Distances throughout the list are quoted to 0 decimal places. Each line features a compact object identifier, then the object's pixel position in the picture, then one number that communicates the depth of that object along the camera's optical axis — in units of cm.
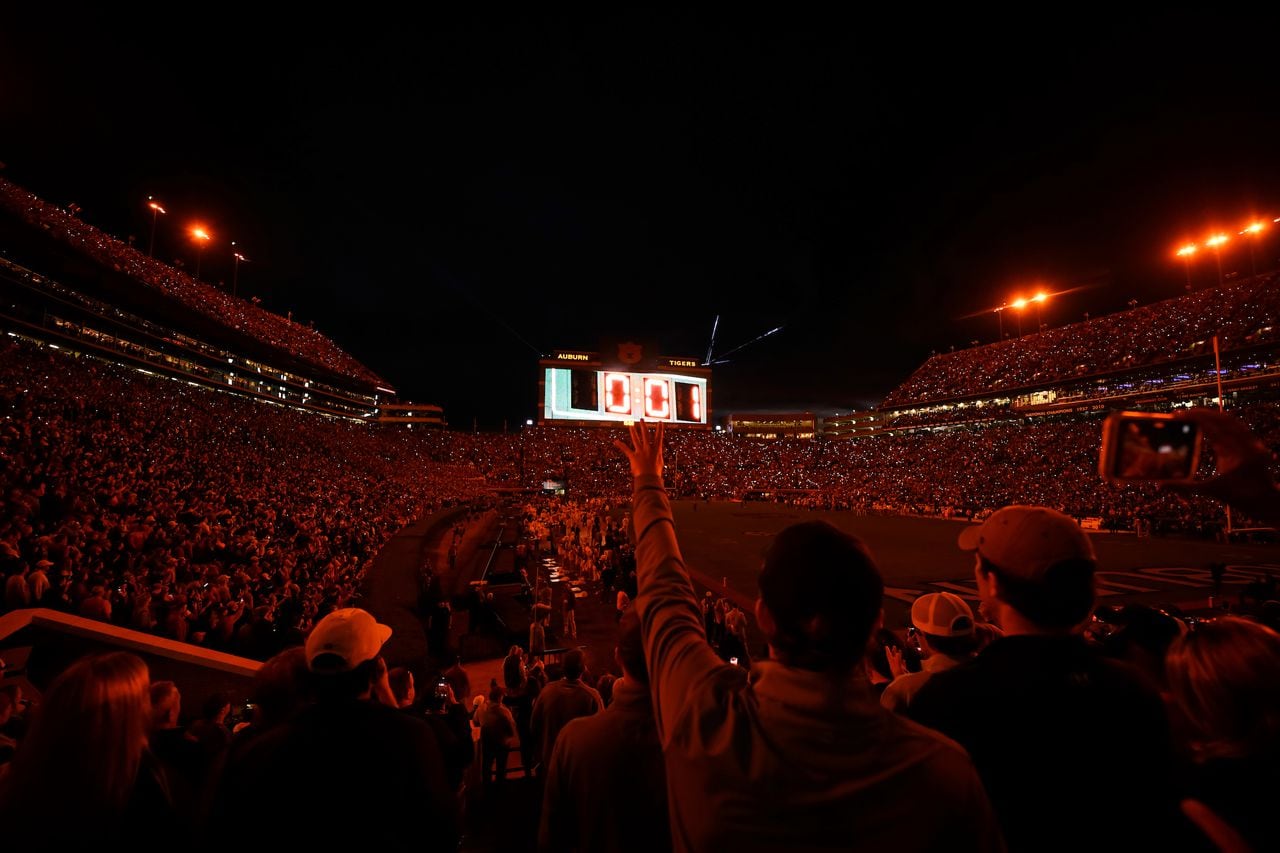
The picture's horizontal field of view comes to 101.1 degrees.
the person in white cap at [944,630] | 276
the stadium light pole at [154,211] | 4392
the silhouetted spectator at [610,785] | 191
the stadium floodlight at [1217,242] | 4231
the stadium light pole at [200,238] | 4942
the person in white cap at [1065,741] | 127
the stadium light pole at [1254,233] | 3978
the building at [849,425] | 10512
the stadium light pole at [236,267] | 5591
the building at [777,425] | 11138
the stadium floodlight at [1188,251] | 4431
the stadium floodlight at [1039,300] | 5825
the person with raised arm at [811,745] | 90
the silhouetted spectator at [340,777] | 149
